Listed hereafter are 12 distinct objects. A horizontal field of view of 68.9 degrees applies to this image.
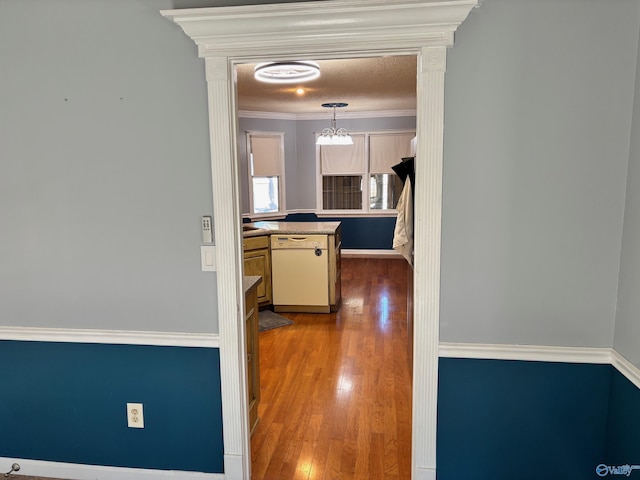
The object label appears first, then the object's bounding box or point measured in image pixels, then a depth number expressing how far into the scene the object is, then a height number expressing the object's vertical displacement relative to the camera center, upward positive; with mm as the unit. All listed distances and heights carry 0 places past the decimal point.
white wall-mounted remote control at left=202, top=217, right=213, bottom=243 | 2045 -211
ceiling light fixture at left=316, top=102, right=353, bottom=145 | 6605 +701
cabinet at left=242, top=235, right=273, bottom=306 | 4738 -827
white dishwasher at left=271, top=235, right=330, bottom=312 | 4789 -956
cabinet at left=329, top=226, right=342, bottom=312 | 4805 -955
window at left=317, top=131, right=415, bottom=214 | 7945 +116
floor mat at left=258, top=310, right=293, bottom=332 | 4559 -1402
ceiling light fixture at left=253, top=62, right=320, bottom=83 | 4367 +1068
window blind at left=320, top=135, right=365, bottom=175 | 8031 +376
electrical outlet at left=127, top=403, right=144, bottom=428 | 2229 -1107
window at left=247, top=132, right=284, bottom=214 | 7711 +165
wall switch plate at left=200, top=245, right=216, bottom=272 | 2062 -337
